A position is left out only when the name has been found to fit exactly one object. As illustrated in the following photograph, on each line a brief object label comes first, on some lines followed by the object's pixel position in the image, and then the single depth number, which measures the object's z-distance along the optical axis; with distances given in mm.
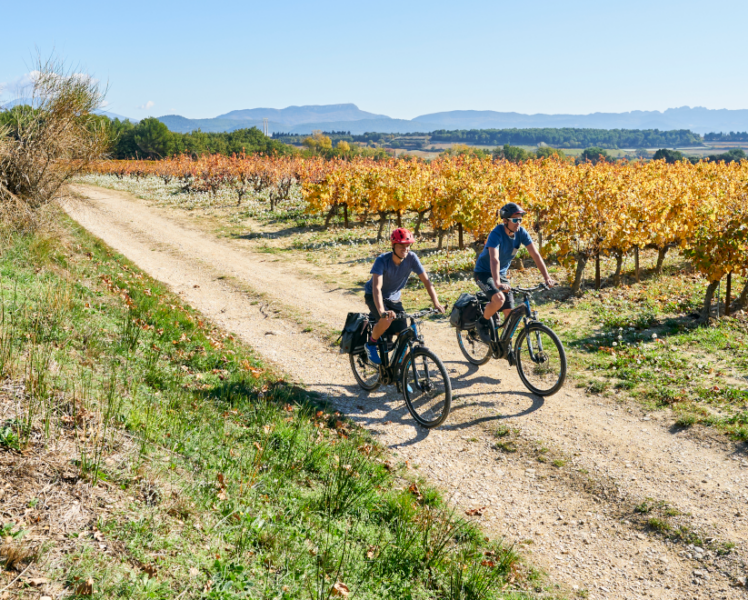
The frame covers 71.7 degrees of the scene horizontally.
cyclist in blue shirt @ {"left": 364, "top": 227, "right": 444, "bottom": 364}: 6422
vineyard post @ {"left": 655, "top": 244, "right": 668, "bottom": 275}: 14664
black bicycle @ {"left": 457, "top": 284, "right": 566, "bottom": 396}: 7199
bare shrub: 13141
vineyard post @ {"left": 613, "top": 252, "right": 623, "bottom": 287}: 13196
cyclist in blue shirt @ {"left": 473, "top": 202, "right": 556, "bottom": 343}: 7293
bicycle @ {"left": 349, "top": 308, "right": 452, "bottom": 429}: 6465
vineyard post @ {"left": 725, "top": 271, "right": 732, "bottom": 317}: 10244
